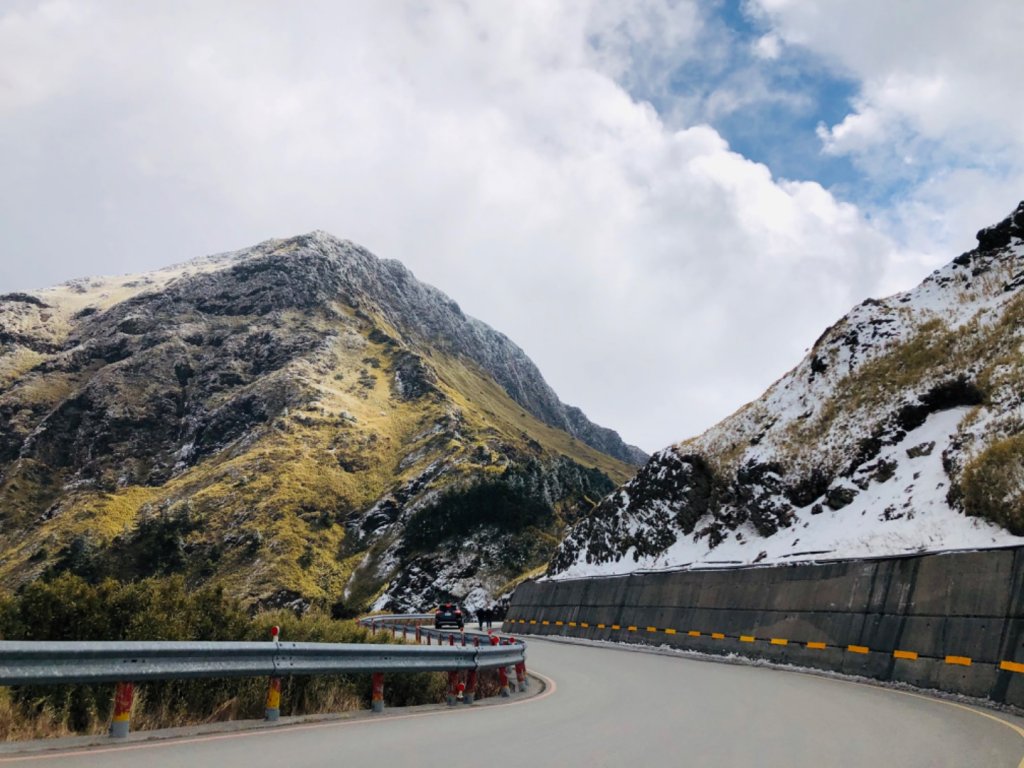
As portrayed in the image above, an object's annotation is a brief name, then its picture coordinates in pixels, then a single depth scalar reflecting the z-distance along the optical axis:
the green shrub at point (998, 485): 16.25
